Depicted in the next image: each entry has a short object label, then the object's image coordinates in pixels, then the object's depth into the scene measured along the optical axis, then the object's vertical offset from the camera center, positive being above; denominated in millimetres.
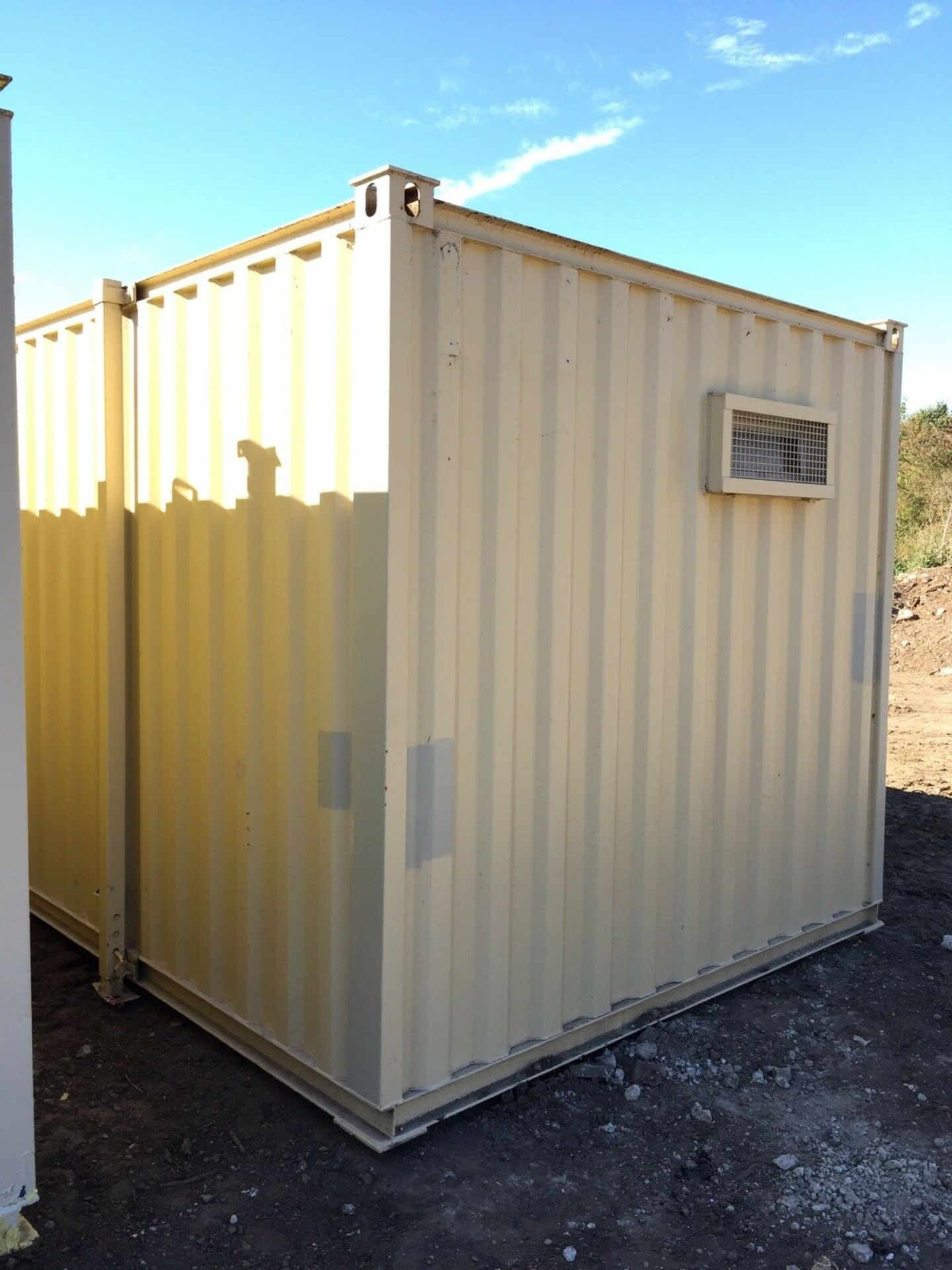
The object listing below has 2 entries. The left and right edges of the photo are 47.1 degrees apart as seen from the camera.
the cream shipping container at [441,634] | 3385 -268
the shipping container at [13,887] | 2838 -874
